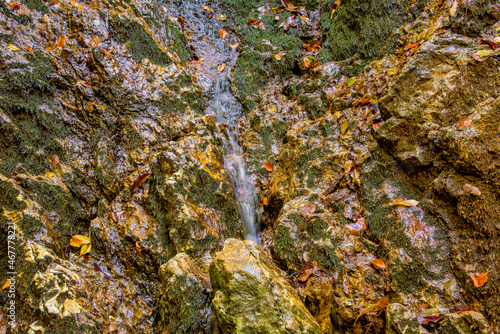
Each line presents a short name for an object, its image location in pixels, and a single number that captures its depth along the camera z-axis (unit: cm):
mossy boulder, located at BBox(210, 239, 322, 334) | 231
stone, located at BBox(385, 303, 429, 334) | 248
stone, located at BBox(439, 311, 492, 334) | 232
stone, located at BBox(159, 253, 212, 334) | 284
